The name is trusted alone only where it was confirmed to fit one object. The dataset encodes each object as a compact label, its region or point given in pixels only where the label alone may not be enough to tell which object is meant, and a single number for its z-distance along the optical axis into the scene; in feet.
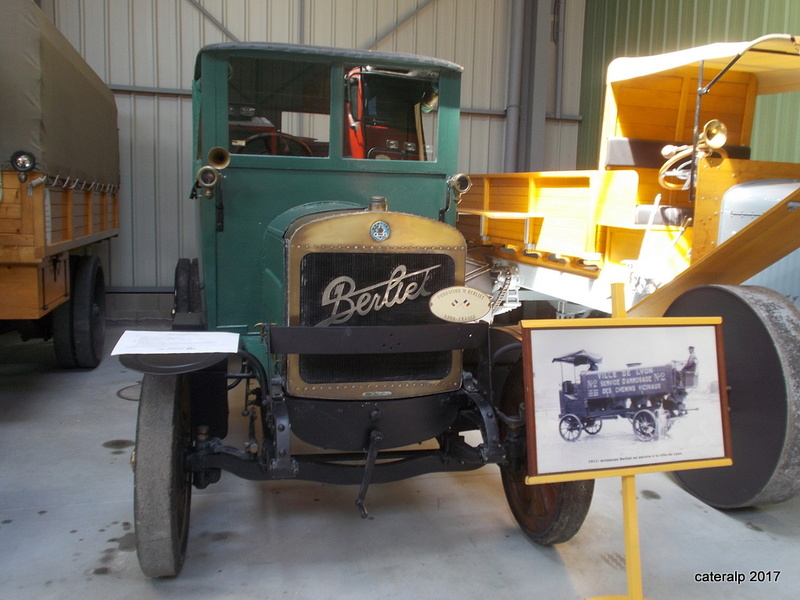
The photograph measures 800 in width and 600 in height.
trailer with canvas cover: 12.37
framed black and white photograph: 6.96
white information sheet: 7.91
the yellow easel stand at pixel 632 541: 7.22
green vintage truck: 7.96
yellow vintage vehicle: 9.31
